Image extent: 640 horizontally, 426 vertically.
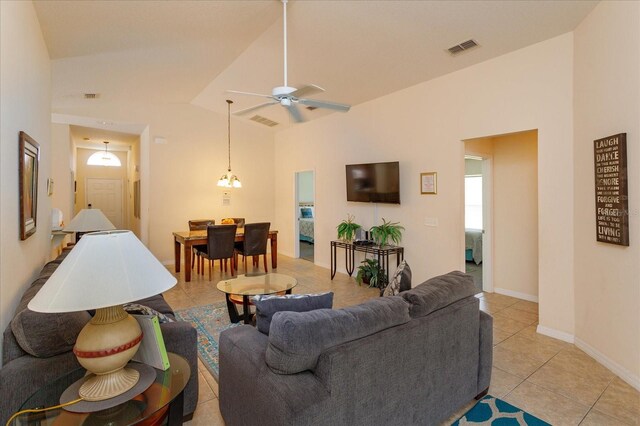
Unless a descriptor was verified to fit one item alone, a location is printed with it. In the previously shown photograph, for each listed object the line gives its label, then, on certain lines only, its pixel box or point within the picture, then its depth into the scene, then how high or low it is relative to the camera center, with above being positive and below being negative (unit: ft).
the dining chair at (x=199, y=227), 19.63 -1.20
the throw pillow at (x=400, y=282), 7.71 -1.83
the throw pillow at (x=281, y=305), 6.00 -1.85
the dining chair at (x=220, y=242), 17.66 -1.85
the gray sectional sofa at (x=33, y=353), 4.92 -2.38
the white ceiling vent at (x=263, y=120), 23.45 +6.70
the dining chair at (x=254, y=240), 19.21 -1.93
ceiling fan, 9.64 +3.52
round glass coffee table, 11.22 -2.88
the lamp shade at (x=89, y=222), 12.38 -0.47
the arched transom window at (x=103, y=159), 30.63 +4.95
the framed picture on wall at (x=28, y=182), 6.91 +0.68
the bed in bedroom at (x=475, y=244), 21.01 -2.46
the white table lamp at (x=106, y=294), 3.80 -1.03
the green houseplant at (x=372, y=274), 16.20 -3.46
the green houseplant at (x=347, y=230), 18.07 -1.25
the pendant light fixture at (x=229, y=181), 20.16 +1.77
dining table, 17.65 -1.91
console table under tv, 15.94 -2.34
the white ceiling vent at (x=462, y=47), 11.62 +5.99
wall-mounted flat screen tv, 16.33 +1.38
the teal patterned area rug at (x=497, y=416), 6.66 -4.50
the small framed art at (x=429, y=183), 14.85 +1.17
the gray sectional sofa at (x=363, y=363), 4.65 -2.56
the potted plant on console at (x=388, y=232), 16.37 -1.28
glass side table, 3.98 -2.59
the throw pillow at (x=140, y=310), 6.01 -1.94
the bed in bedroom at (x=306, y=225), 29.22 -1.55
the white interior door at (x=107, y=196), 30.86 +1.38
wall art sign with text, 8.29 +0.43
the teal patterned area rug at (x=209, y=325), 9.48 -4.29
